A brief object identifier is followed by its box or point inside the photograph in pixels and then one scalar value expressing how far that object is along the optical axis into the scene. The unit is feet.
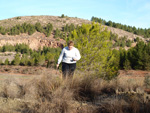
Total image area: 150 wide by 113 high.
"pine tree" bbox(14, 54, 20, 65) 184.75
